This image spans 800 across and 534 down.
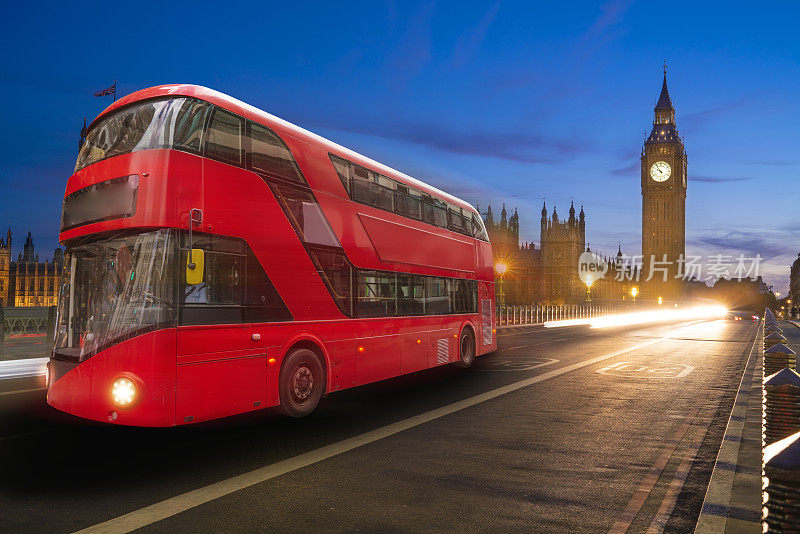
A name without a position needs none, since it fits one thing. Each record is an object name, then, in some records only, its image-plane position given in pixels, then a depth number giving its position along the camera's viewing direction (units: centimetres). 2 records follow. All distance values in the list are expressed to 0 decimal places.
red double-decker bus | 596
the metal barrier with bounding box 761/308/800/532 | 236
